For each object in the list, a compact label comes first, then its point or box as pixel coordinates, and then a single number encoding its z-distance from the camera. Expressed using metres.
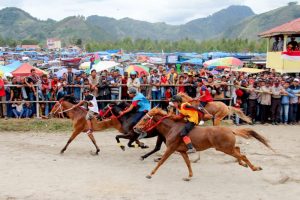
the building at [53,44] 100.38
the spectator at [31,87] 15.40
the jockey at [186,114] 9.42
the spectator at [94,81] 15.63
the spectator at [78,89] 15.94
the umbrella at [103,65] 21.62
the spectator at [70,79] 16.02
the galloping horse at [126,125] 10.91
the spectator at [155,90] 16.11
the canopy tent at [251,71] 30.16
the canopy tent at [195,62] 45.10
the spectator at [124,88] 15.99
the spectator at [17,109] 15.45
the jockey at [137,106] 11.41
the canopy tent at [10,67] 22.56
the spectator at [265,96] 16.31
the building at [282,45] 27.30
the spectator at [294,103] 16.45
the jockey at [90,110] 11.74
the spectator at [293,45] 25.59
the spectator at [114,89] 15.84
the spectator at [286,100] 16.38
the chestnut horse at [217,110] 12.60
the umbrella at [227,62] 24.25
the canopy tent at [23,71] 19.52
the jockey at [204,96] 12.79
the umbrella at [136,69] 19.49
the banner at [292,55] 22.20
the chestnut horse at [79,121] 11.72
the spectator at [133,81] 15.58
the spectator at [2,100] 15.22
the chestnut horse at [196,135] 9.12
